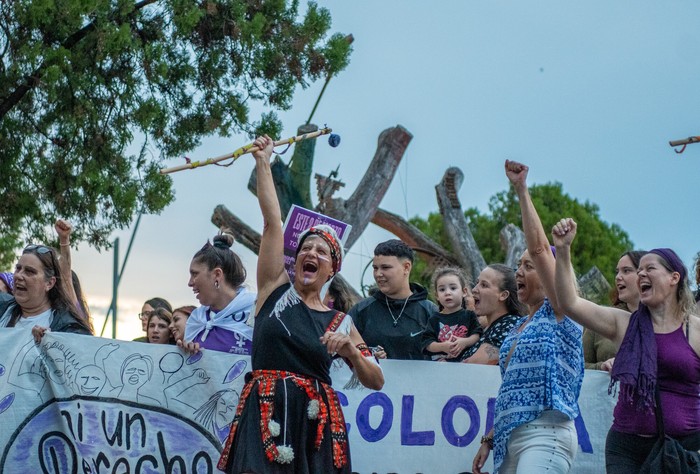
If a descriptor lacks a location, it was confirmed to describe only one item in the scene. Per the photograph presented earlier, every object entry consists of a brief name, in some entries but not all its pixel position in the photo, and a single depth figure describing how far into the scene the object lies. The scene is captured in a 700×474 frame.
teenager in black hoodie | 7.01
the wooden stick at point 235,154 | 5.54
